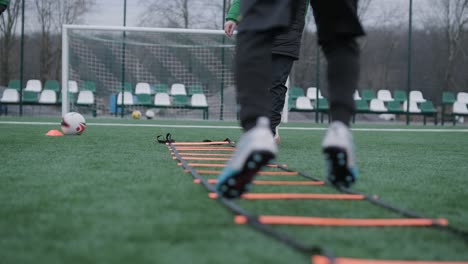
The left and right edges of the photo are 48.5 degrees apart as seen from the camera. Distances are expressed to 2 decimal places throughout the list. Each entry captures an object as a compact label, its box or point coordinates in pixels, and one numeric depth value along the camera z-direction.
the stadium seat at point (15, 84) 14.06
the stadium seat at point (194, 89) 12.77
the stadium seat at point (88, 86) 11.60
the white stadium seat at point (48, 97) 13.20
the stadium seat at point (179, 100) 12.77
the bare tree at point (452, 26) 16.64
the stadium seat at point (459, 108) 14.50
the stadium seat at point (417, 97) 15.35
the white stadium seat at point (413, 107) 14.41
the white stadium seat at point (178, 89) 12.74
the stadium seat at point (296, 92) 14.71
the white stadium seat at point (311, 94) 14.98
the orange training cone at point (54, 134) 5.27
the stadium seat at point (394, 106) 14.10
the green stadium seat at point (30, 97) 13.36
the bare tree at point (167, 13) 13.84
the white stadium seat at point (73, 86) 11.01
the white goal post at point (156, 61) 11.14
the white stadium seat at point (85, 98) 12.09
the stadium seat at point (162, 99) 12.59
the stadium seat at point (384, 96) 15.71
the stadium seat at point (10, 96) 13.12
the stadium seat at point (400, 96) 15.56
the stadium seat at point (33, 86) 14.46
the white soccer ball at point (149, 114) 12.83
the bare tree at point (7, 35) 14.41
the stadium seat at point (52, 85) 14.49
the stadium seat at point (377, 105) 14.35
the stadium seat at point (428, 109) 14.16
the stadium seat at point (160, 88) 12.59
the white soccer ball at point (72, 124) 5.23
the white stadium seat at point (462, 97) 15.43
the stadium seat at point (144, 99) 12.57
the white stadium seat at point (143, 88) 12.73
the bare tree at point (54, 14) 13.99
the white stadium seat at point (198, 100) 12.82
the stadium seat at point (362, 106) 13.70
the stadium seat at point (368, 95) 15.31
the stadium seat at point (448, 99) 15.23
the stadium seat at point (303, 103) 13.57
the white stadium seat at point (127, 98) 13.05
